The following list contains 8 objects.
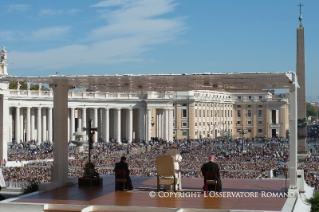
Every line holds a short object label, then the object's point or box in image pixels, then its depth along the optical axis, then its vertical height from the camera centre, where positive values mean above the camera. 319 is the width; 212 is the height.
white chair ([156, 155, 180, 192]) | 17.17 -1.68
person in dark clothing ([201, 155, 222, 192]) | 16.94 -1.53
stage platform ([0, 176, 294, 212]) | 14.75 -2.33
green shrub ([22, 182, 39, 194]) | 19.16 -2.42
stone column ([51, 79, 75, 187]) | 19.11 -0.64
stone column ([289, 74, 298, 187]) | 16.23 -0.59
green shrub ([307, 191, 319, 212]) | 16.75 -2.61
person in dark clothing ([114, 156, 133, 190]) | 18.12 -1.66
